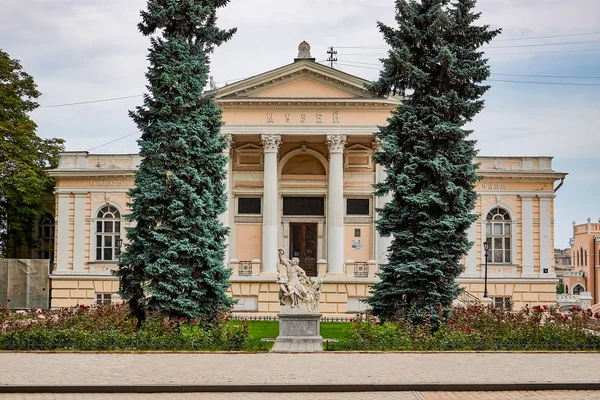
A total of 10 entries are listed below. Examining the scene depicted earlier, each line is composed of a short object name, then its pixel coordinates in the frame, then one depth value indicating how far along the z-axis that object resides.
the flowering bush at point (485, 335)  18.75
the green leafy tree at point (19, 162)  38.09
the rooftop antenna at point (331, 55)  45.66
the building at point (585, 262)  85.38
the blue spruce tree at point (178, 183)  21.73
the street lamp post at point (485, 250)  35.44
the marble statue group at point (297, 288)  21.20
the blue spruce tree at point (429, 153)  22.47
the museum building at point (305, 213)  38.53
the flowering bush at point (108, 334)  18.09
